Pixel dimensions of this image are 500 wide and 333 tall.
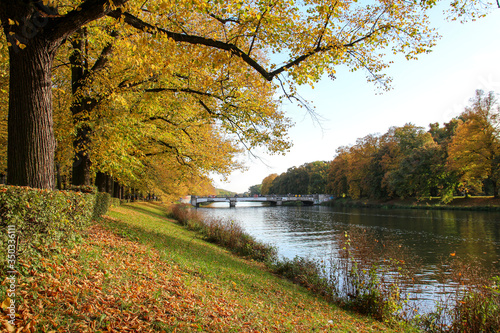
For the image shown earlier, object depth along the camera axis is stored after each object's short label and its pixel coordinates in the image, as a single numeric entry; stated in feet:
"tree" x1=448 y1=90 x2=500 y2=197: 115.14
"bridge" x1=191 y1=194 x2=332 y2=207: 256.81
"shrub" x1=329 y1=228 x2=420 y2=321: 24.00
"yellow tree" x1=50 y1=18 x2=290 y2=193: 32.76
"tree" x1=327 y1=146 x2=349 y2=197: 231.09
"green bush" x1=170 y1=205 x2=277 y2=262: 43.27
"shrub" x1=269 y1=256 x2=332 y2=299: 29.09
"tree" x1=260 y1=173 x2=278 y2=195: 484.33
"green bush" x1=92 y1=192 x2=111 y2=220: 35.47
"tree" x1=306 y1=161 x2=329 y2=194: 326.65
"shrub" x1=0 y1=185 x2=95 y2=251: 13.26
